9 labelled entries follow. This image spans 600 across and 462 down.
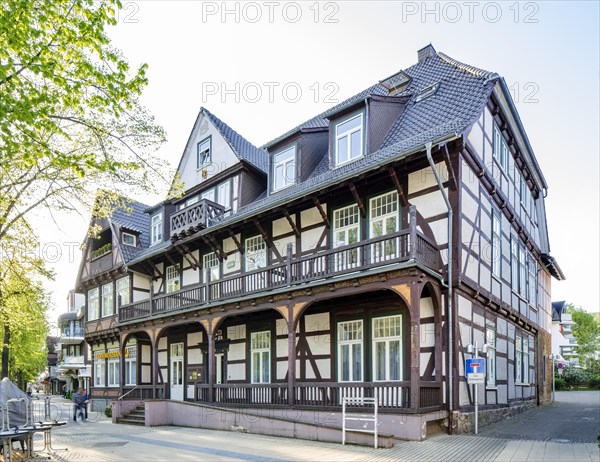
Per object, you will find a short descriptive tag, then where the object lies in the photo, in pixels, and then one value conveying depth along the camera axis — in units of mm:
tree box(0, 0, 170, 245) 8898
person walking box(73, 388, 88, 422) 21828
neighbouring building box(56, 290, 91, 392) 48625
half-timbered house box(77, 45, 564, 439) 13797
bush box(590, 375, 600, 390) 45525
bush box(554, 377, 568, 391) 44356
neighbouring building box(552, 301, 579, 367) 46894
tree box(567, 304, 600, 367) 58312
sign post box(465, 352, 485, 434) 13234
